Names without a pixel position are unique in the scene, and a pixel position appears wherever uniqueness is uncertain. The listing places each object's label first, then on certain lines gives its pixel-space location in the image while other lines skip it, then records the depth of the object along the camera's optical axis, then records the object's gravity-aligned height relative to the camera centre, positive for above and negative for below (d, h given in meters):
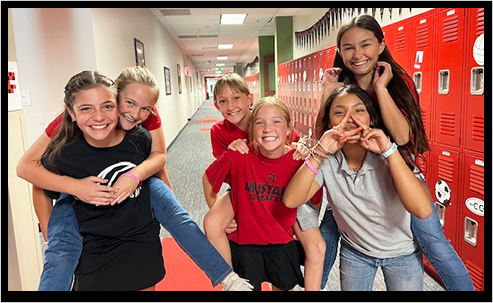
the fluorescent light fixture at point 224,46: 11.13 +1.78
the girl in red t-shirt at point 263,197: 1.44 -0.37
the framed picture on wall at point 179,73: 9.87 +0.93
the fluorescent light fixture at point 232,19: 6.38 +1.52
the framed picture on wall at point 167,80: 7.36 +0.57
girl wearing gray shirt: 1.20 -0.32
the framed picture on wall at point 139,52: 4.92 +0.77
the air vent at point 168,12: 5.69 +1.50
